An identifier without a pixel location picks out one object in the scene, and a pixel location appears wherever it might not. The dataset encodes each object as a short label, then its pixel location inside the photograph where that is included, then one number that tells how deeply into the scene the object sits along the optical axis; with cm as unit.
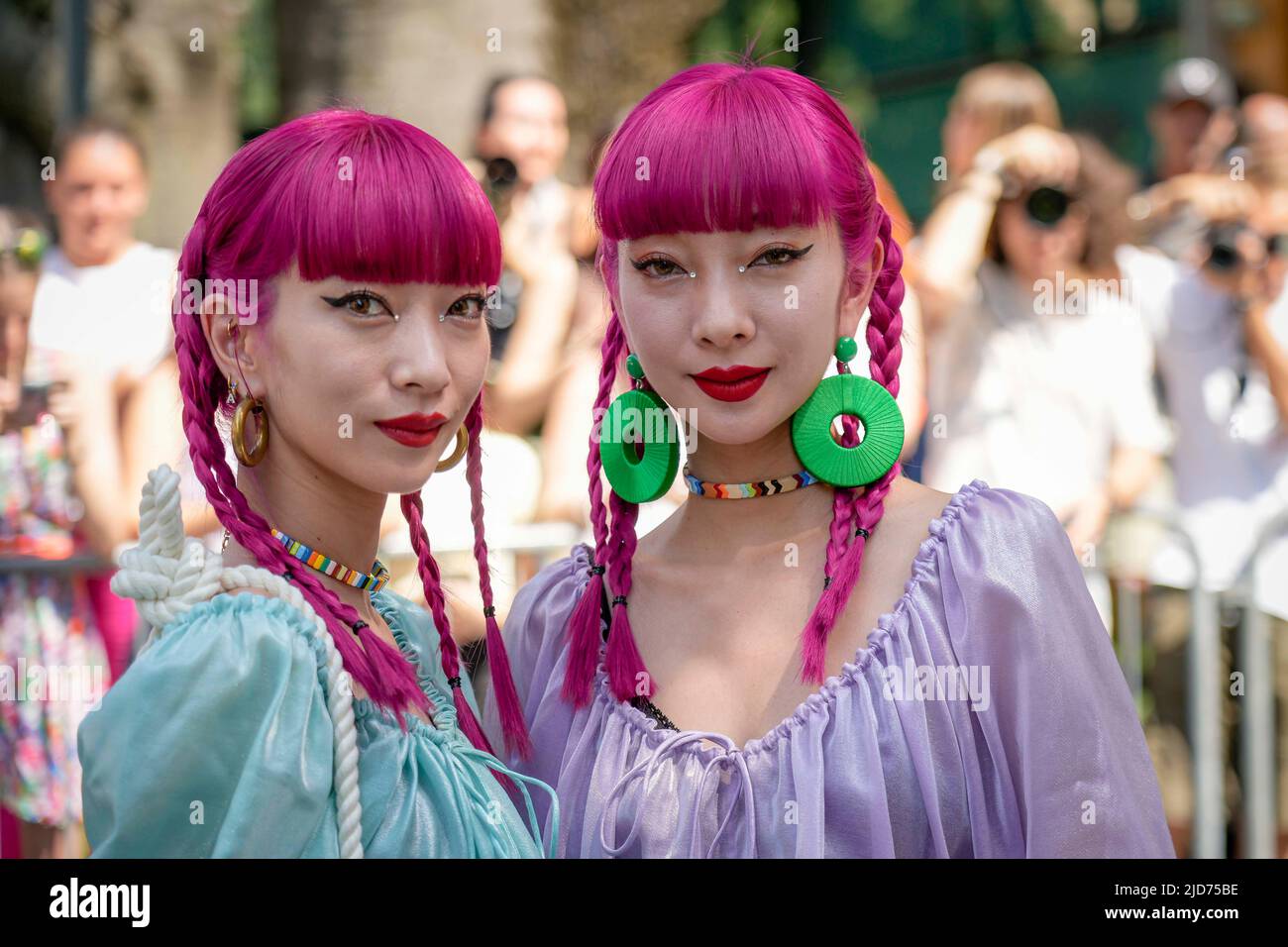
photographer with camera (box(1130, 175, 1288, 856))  379
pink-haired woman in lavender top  191
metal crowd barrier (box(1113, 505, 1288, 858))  368
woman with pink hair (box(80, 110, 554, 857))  170
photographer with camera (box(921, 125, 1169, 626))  391
